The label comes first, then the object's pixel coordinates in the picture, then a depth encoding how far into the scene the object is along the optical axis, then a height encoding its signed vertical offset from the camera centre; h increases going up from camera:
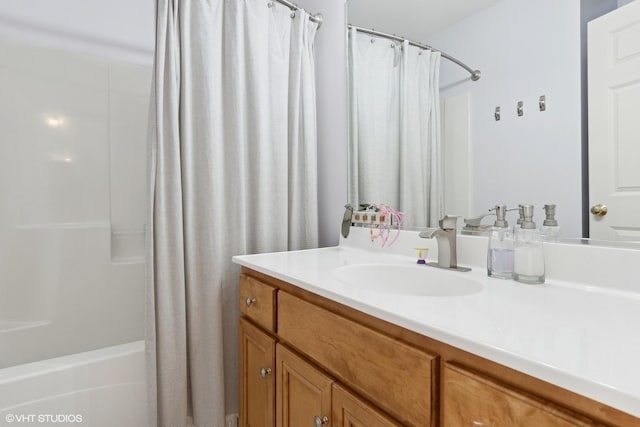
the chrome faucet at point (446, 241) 1.08 -0.10
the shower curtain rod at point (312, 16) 1.56 +0.93
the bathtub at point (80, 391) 1.14 -0.61
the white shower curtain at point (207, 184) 1.27 +0.11
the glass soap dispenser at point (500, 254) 0.93 -0.12
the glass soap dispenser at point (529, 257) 0.87 -0.12
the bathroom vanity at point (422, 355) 0.45 -0.25
